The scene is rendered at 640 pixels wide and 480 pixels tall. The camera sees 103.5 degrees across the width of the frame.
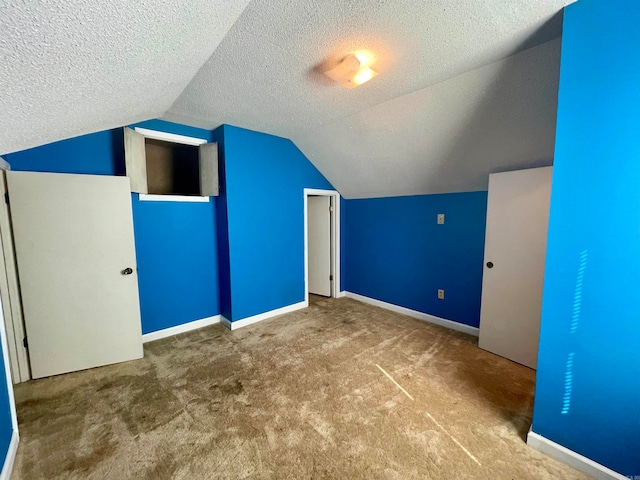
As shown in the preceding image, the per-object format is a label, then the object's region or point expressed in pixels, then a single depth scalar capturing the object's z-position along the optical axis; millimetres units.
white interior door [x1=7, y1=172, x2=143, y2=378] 2064
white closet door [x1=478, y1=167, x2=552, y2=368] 2215
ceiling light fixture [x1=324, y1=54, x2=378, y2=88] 1653
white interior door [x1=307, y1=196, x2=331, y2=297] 4352
